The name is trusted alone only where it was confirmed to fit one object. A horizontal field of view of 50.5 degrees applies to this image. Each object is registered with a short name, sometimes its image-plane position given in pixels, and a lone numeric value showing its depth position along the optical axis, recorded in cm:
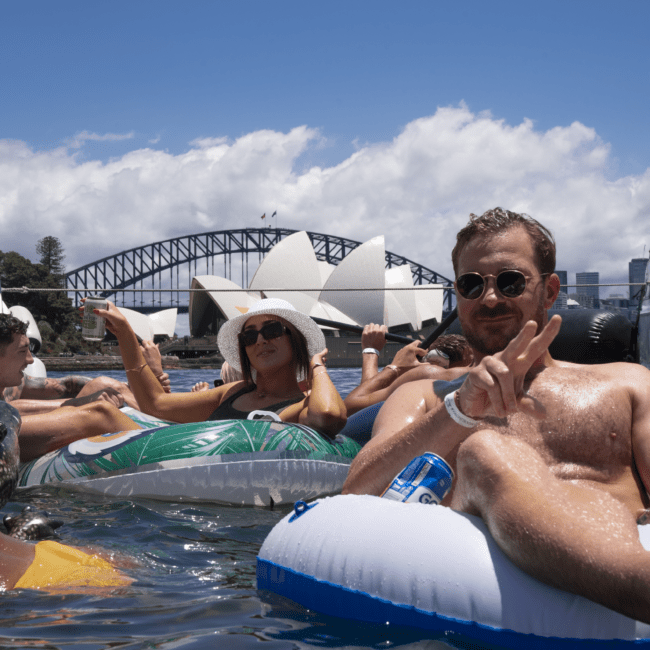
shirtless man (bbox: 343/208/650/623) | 138
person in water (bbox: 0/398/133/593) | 162
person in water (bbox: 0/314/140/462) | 355
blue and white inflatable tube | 140
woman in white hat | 347
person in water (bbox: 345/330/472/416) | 434
